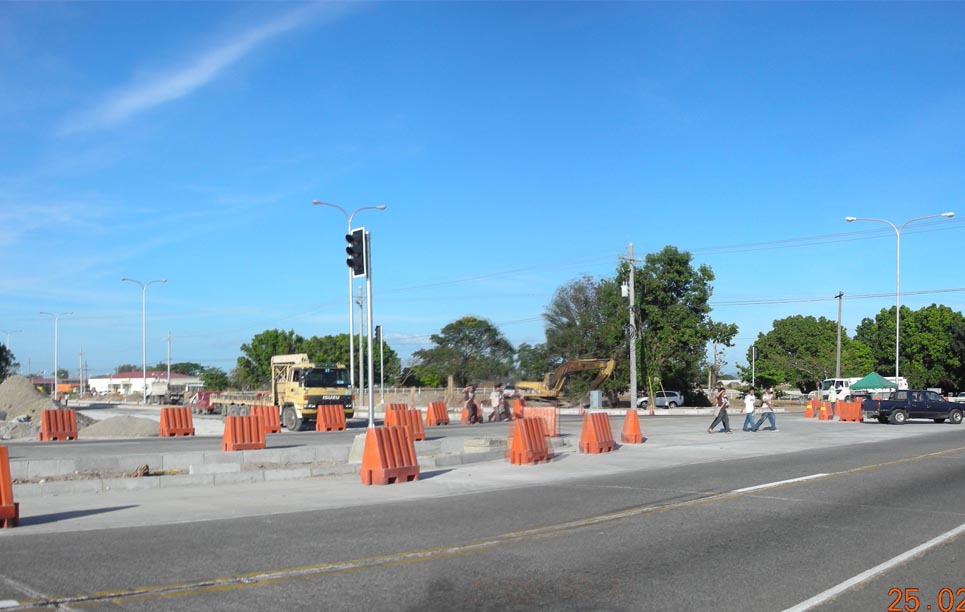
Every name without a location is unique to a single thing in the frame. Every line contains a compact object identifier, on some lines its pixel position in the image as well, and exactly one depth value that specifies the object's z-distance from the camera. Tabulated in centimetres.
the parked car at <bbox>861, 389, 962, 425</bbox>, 3712
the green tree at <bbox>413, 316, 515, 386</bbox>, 8619
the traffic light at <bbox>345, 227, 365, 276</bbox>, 1875
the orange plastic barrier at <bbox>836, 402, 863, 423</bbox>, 3897
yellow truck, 3306
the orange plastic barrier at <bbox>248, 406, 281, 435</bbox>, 3183
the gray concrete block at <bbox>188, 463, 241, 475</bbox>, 1705
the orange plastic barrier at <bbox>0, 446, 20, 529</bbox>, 1070
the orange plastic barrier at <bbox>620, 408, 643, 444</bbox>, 2480
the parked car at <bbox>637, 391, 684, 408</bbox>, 5612
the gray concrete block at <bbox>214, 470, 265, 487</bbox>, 1545
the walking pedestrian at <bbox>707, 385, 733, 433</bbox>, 2867
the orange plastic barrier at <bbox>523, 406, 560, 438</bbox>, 2539
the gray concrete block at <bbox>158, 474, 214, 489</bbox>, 1494
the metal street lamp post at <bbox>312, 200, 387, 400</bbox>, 4284
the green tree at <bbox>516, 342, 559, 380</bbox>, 6231
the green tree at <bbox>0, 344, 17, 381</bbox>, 9431
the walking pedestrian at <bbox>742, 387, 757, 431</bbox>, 3019
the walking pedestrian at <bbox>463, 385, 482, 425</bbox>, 3853
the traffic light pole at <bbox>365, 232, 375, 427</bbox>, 1836
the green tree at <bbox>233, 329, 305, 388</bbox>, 9100
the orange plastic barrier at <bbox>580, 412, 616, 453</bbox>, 2144
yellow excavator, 5088
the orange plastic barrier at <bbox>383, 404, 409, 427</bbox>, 2680
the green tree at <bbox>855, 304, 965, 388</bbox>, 7840
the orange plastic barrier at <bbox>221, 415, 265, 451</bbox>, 2192
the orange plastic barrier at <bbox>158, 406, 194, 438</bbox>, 3062
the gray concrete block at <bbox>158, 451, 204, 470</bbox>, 1838
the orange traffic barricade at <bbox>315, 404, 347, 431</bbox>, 3278
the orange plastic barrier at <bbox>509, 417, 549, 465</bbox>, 1881
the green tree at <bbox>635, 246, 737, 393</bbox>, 5425
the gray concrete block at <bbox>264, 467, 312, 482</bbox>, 1616
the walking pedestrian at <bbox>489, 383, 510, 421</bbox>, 4062
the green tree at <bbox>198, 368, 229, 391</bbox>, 8975
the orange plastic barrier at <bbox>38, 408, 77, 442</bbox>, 2864
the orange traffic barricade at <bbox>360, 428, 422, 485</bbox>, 1532
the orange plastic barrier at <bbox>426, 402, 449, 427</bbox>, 3744
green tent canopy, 5025
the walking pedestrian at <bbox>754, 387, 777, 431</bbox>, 3086
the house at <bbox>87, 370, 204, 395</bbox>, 15888
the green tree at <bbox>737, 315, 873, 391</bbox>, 8906
